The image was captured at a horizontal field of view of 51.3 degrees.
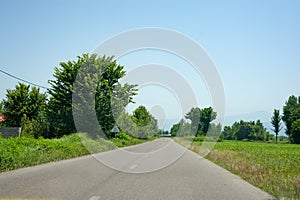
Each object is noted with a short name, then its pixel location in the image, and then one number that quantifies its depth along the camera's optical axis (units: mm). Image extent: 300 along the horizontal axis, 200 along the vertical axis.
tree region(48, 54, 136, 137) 33312
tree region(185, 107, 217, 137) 93500
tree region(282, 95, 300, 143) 94562
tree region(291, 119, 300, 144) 79144
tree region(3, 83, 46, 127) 44250
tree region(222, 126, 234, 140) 161112
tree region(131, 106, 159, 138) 79381
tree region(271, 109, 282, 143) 104938
